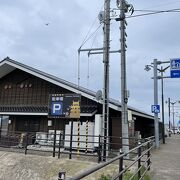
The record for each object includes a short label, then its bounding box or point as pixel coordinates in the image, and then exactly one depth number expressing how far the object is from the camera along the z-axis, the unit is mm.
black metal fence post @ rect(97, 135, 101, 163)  7867
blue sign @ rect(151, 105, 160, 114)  13847
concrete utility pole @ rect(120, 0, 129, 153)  8568
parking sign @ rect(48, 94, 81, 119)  8900
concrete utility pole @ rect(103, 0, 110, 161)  8489
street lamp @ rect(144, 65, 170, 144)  15786
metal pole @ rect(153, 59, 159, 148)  13794
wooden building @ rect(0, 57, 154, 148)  11737
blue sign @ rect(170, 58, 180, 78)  11547
